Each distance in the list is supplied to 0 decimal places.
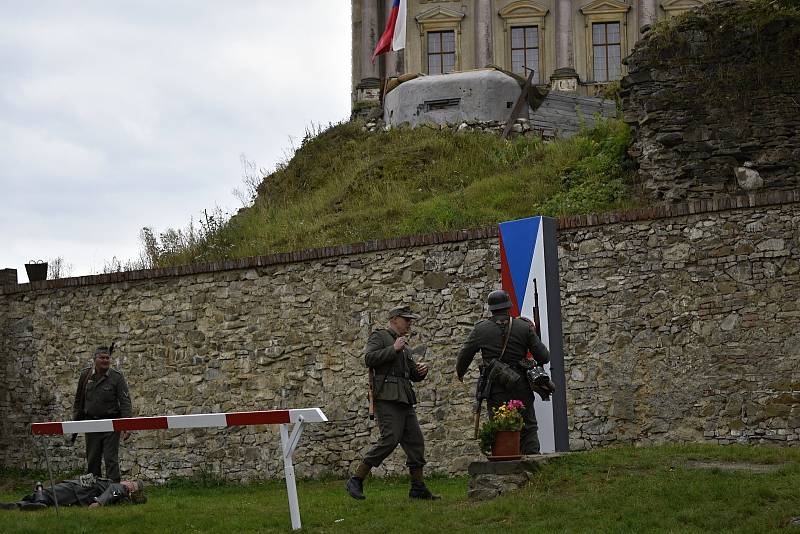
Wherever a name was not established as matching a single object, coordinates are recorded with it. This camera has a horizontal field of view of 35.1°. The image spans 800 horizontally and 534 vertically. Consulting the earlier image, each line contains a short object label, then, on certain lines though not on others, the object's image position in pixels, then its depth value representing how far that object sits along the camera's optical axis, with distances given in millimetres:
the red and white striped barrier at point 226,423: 10117
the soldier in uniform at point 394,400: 11727
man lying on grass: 12070
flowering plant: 10844
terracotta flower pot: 10906
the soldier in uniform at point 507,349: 11469
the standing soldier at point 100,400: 14195
